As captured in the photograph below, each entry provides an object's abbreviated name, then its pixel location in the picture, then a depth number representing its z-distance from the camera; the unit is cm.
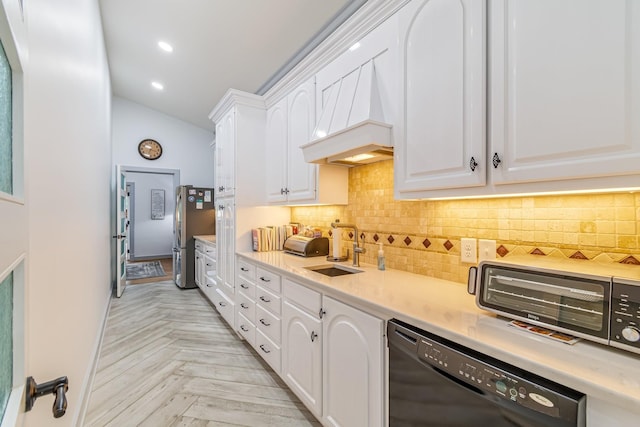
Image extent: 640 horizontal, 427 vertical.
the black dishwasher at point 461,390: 74
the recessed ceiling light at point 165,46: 337
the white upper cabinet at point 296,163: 230
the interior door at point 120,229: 418
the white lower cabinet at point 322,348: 131
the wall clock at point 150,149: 550
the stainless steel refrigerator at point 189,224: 475
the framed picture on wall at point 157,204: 797
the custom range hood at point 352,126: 160
